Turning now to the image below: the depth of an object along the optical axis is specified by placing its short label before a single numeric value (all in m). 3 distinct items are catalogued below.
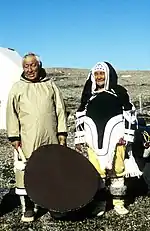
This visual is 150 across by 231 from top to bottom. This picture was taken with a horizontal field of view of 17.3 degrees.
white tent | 13.51
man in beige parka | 5.78
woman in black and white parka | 6.10
